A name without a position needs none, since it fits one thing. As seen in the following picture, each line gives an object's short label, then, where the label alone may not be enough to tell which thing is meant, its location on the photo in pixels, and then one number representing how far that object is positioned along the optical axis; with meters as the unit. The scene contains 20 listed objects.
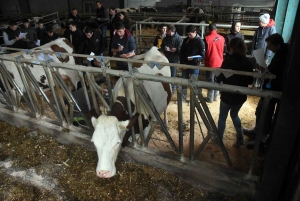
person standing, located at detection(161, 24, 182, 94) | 5.32
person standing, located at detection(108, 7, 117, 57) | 8.29
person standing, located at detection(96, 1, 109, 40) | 10.14
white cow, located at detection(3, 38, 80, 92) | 5.13
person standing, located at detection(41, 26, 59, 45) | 7.04
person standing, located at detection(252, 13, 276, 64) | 4.91
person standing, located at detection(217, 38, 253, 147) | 3.05
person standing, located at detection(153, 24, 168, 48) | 5.96
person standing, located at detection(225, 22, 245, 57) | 5.10
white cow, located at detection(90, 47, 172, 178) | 2.60
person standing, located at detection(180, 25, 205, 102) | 4.73
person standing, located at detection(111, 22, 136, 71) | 5.51
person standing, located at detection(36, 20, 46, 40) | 7.86
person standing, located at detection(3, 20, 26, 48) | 6.65
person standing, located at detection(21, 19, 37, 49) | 7.60
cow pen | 2.47
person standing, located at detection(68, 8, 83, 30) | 9.00
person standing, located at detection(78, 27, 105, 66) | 6.11
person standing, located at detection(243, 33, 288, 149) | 2.91
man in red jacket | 4.88
